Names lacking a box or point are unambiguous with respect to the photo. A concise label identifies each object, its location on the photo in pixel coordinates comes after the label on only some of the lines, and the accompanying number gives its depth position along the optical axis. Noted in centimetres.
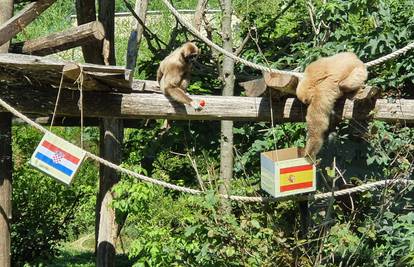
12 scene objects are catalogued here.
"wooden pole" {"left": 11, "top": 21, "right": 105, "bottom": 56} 1608
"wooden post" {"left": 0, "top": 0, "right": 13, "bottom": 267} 1563
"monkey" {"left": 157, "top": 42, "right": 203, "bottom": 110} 1733
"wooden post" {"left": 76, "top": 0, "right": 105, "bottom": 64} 1812
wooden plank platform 1312
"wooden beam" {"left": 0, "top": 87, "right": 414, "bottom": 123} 1453
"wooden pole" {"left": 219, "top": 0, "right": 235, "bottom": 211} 1862
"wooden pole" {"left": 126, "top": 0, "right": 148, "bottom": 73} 1811
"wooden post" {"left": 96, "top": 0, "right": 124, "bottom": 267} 1834
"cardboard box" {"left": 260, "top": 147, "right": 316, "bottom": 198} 1241
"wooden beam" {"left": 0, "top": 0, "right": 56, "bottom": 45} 1524
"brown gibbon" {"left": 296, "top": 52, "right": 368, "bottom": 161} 1409
